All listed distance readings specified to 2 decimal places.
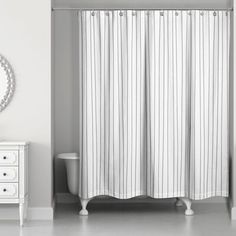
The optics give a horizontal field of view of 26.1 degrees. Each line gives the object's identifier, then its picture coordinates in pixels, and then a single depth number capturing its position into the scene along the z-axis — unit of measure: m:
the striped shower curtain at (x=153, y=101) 5.38
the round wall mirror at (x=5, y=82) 5.13
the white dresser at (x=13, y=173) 4.81
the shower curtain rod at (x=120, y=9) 5.48
